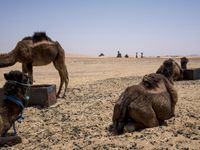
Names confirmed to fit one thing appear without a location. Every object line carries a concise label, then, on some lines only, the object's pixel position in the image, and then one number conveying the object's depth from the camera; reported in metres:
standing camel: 12.55
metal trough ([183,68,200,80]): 16.59
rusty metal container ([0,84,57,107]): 10.77
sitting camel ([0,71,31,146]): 5.27
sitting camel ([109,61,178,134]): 7.43
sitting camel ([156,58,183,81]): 9.28
